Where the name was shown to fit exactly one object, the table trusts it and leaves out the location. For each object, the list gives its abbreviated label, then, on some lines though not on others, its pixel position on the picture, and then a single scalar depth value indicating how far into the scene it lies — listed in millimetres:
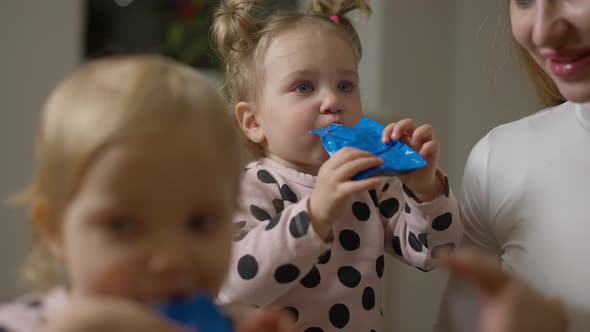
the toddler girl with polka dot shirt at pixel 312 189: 963
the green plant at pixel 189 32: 1983
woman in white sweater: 900
